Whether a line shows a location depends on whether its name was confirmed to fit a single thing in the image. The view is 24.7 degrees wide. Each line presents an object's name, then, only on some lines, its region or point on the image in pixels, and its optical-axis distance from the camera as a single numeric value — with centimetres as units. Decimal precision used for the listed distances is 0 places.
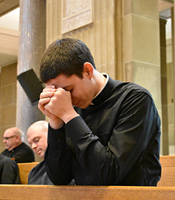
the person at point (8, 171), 525
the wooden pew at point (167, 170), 341
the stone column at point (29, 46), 818
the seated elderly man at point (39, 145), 380
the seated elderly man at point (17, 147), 756
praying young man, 183
